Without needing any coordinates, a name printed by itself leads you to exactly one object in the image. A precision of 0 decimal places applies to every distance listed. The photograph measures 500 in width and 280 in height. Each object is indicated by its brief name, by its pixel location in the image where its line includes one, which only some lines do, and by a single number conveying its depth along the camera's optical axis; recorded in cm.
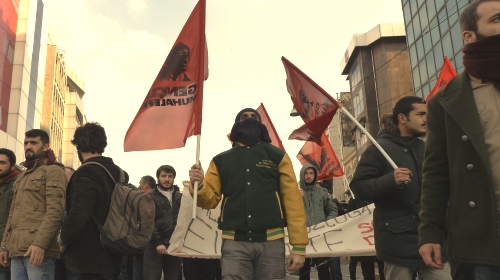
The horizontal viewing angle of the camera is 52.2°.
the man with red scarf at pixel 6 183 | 514
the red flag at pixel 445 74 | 812
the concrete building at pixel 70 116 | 7158
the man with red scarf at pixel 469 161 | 206
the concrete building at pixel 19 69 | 2978
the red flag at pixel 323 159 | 1116
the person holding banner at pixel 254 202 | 376
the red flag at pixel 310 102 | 673
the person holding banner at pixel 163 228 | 691
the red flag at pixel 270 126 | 995
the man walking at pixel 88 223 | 390
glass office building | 2402
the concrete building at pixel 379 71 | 4688
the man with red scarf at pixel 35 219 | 437
